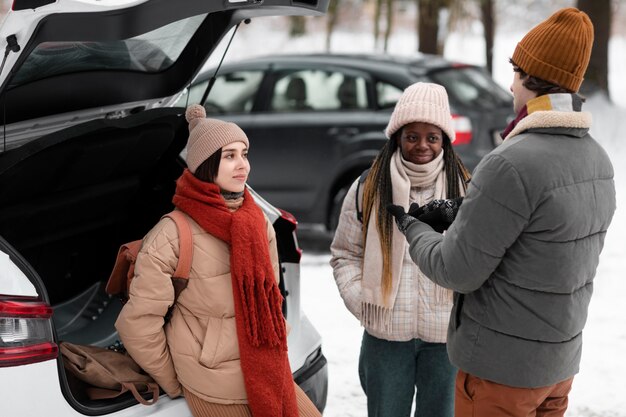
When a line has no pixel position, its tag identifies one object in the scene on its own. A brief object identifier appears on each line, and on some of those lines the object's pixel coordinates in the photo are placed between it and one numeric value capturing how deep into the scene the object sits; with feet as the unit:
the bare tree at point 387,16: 48.55
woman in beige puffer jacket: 9.39
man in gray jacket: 8.25
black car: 24.67
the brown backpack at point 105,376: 9.41
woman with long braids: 10.77
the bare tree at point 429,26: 45.75
